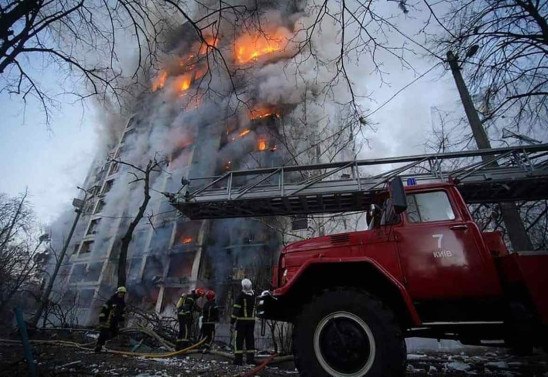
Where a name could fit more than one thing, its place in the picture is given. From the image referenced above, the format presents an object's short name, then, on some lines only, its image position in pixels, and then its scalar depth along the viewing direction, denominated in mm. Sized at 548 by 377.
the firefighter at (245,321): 7365
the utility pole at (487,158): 8180
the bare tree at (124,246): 14700
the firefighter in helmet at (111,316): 8305
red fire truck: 3564
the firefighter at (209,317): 9851
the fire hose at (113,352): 7507
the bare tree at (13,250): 20806
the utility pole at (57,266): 15236
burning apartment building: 26469
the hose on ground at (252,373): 5035
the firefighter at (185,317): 9727
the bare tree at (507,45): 6054
